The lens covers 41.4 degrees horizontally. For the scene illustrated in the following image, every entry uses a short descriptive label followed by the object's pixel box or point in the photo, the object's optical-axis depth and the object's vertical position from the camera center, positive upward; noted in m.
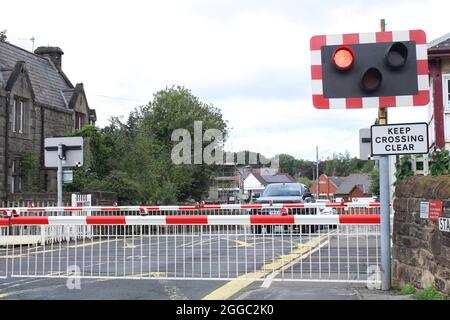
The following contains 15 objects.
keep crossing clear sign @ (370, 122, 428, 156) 7.01 +0.62
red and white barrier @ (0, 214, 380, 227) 7.46 -0.33
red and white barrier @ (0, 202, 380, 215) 14.75 -0.34
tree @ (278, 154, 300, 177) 154.88 +7.35
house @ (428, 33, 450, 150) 23.56 +3.89
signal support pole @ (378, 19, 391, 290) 7.18 -0.53
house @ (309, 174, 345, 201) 121.32 +1.49
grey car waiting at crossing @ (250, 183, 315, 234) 20.67 -0.03
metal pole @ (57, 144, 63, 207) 15.73 +0.70
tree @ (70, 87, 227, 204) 27.50 +1.47
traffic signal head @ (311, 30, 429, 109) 7.13 +1.46
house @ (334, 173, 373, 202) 110.94 +1.01
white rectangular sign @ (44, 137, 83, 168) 16.05 +1.24
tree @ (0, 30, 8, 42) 39.48 +10.86
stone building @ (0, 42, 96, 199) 29.06 +4.55
